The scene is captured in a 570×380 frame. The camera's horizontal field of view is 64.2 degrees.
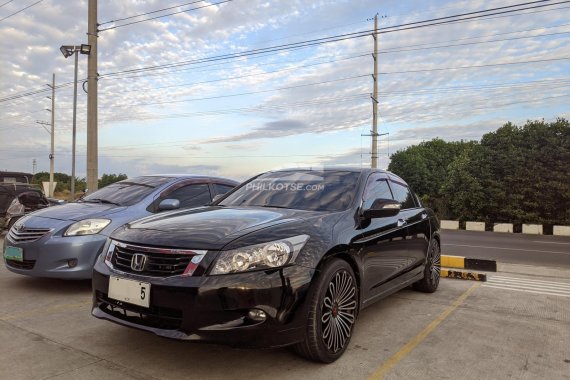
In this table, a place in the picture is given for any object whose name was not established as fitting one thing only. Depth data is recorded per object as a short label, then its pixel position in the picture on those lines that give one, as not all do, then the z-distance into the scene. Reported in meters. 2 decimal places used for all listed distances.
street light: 12.96
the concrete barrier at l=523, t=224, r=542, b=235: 19.53
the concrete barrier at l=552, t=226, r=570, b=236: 18.97
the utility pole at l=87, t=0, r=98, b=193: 12.69
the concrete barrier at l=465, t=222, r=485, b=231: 20.69
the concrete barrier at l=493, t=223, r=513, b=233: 20.28
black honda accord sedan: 2.87
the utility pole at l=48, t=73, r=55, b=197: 35.06
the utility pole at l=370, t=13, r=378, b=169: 37.94
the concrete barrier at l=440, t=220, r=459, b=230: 21.41
